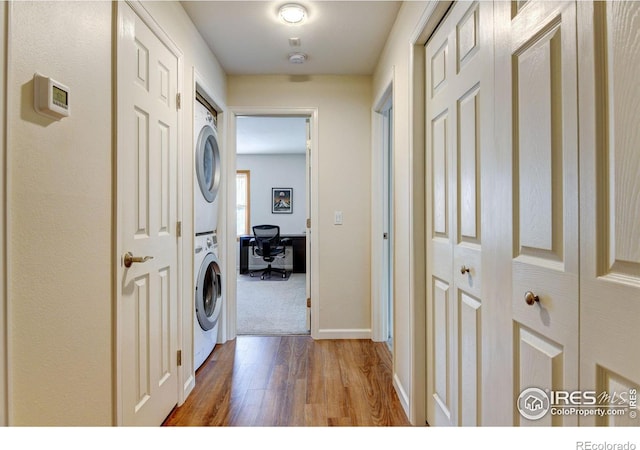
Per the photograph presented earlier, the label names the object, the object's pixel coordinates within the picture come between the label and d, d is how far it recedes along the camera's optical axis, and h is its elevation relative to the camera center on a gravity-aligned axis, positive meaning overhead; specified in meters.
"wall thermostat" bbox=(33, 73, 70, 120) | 0.91 +0.38
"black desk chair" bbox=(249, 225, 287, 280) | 5.79 -0.26
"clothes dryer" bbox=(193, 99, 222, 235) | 2.26 +0.45
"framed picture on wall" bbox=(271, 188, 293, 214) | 6.93 +0.65
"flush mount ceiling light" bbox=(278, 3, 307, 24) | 1.93 +1.33
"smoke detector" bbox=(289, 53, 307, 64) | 2.53 +1.36
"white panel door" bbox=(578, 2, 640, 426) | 0.58 +0.04
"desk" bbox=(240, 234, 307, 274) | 6.41 -0.45
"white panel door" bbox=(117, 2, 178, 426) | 1.35 +0.05
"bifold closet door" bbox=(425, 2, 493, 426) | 1.16 +0.11
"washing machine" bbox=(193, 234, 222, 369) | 2.26 -0.50
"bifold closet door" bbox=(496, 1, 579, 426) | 0.72 +0.09
